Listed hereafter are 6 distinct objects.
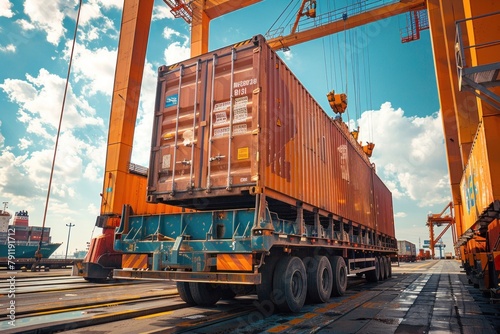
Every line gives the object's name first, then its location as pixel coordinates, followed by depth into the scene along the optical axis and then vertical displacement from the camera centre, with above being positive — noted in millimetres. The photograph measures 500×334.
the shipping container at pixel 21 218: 40844 +3546
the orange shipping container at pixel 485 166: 5301 +1478
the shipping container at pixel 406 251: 47772 +151
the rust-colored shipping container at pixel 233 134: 5648 +2067
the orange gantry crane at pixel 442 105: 5602 +3774
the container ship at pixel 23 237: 24297 +1233
